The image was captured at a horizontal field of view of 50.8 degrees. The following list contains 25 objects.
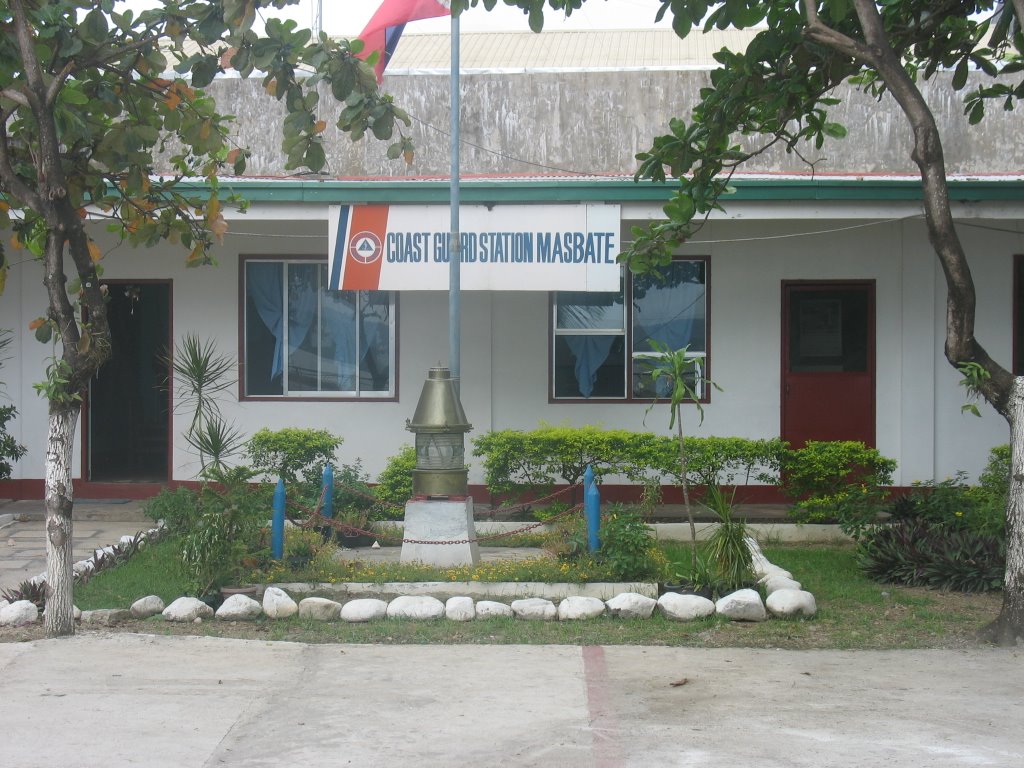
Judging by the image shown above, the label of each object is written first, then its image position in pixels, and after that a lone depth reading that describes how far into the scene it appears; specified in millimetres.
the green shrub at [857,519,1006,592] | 8516
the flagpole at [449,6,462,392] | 10652
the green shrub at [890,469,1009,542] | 8938
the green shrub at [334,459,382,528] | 10305
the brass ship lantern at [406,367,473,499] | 9055
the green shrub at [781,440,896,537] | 10734
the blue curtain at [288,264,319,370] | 12734
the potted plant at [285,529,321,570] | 8664
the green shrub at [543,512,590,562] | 8812
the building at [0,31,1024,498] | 12117
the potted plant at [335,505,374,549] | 10164
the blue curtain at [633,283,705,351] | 12461
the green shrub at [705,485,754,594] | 7980
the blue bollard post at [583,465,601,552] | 8523
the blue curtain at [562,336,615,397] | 12469
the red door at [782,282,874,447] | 12281
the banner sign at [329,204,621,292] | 11156
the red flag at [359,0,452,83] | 11672
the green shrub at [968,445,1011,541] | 8898
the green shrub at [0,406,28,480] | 11750
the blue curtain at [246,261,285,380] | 12727
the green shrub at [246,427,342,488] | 11344
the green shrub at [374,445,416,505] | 11023
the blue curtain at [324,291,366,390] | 12703
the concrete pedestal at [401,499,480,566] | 8953
